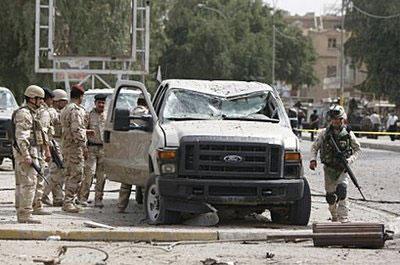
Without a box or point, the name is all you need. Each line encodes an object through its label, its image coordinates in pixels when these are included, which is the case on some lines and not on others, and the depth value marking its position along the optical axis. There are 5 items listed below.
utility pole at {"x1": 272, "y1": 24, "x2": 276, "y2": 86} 82.61
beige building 136.38
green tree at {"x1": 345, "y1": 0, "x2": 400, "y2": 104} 64.88
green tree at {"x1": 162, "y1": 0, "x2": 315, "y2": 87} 82.81
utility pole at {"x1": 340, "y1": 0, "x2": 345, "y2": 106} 62.11
